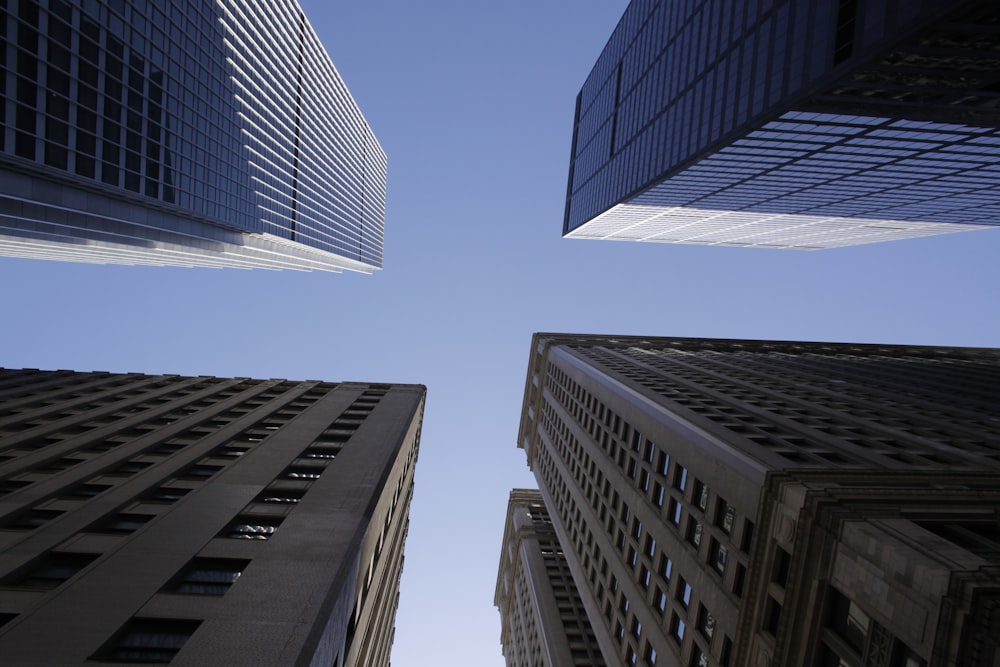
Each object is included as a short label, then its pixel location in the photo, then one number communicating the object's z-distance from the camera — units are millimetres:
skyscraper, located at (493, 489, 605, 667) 78250
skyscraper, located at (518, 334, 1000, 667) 22250
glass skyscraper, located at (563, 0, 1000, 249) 35219
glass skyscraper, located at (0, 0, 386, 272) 34688
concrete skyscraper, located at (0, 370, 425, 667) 21078
